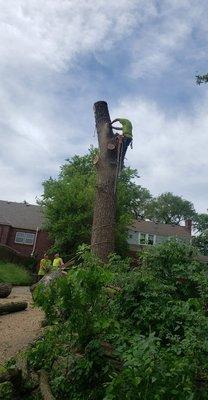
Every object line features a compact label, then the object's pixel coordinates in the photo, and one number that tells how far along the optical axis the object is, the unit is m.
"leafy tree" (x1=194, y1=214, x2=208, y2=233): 57.01
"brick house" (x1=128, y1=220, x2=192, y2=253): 40.75
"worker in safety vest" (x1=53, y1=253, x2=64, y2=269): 14.06
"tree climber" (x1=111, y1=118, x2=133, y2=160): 9.73
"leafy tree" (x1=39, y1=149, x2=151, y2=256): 25.83
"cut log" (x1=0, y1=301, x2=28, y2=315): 9.96
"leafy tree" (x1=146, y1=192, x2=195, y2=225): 59.75
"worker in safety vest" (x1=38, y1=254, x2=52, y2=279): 15.68
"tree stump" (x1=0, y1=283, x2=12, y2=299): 12.35
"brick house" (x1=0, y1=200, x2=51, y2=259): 34.31
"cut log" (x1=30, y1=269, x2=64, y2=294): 10.63
